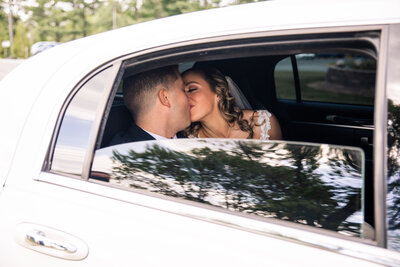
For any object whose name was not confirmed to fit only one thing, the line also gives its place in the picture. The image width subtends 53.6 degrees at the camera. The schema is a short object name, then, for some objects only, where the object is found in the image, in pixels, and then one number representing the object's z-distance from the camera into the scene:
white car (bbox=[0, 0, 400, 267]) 1.11
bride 2.64
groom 2.01
